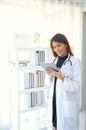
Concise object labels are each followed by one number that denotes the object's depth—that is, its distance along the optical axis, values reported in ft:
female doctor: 6.08
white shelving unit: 8.81
